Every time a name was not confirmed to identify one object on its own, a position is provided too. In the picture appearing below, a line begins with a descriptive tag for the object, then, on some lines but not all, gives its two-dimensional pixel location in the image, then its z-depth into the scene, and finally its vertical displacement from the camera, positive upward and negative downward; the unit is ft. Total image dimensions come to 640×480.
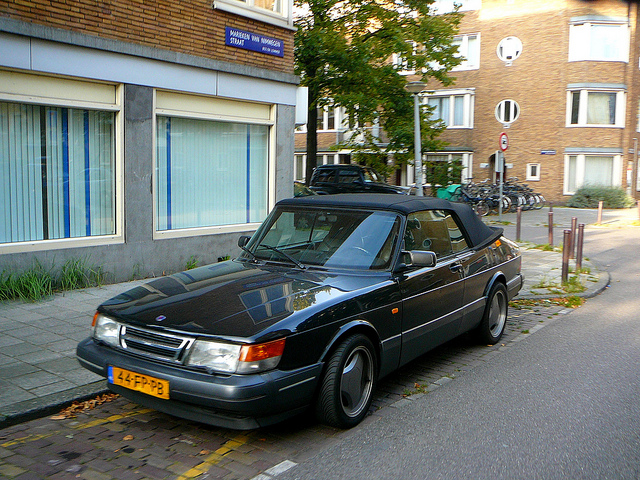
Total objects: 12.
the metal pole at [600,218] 70.84 -3.95
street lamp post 41.22 +2.93
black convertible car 12.46 -3.10
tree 59.88 +12.05
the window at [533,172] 106.83 +1.74
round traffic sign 61.03 +3.86
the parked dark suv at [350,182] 75.77 -0.31
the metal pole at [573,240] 41.91 -3.97
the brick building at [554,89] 102.42 +15.75
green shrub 97.35 -2.22
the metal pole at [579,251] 37.55 -4.14
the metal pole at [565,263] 33.04 -4.25
